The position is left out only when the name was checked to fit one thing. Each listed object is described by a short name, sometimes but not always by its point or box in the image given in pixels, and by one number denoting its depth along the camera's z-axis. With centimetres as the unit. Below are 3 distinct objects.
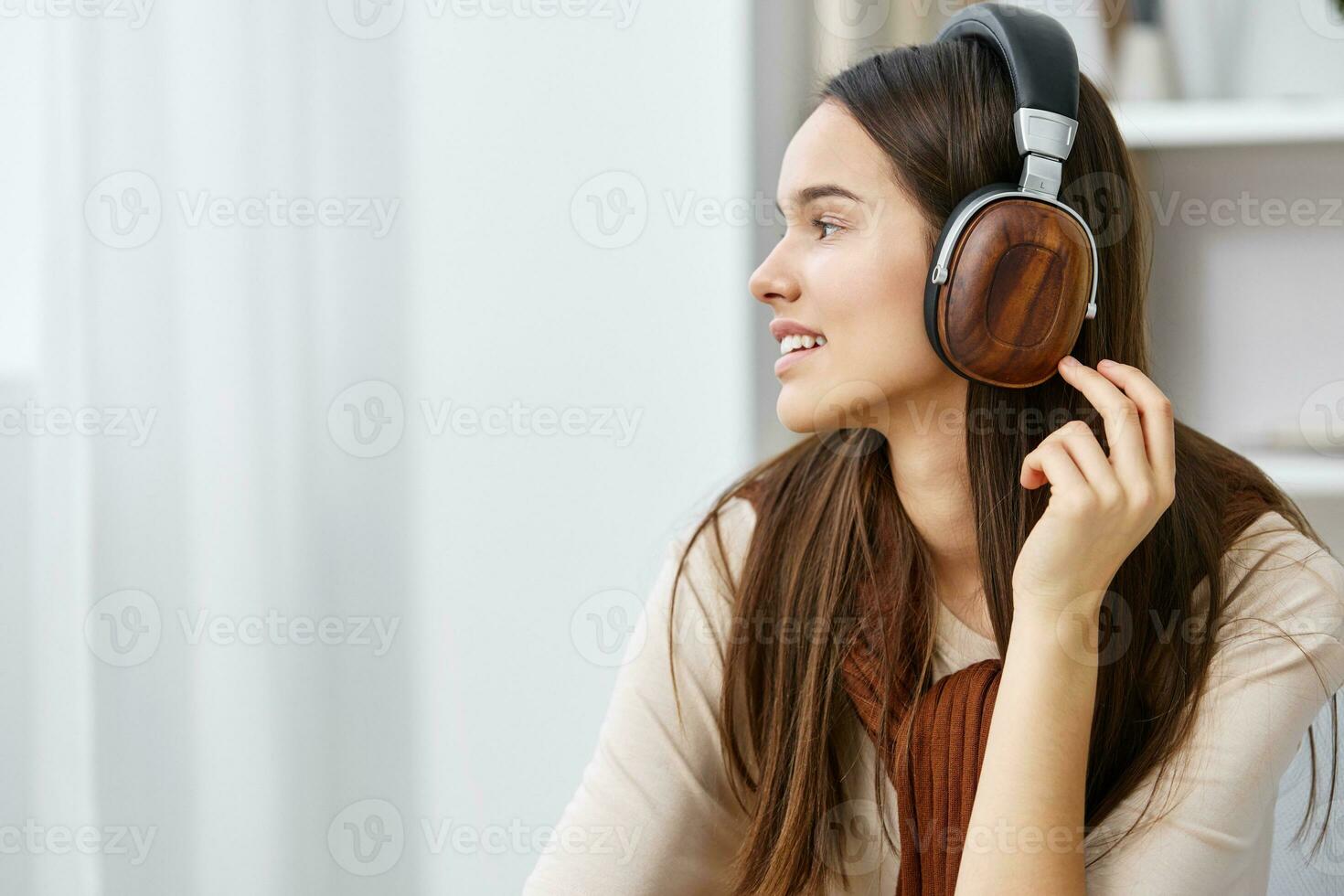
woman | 176
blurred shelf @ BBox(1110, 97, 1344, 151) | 209
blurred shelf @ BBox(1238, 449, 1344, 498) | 210
